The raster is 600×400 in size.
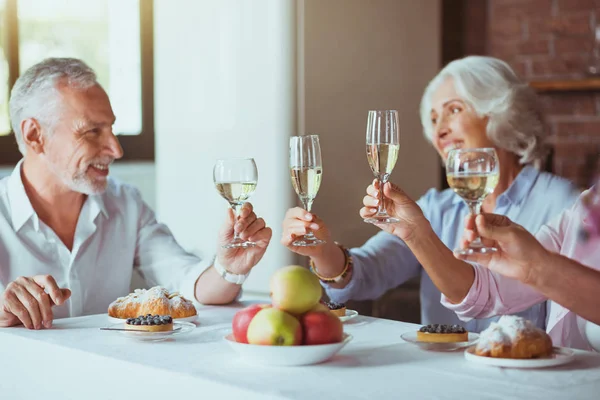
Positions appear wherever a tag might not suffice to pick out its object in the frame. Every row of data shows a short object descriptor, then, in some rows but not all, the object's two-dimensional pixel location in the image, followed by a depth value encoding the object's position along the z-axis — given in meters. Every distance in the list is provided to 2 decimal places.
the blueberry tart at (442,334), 1.49
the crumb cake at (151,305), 1.76
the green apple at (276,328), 1.31
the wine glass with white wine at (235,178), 1.63
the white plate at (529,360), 1.27
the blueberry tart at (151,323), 1.59
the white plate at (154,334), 1.58
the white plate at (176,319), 1.73
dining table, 1.19
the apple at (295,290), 1.29
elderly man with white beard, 2.19
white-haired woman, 2.37
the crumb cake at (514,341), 1.30
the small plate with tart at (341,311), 1.75
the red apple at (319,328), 1.32
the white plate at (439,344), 1.46
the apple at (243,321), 1.34
